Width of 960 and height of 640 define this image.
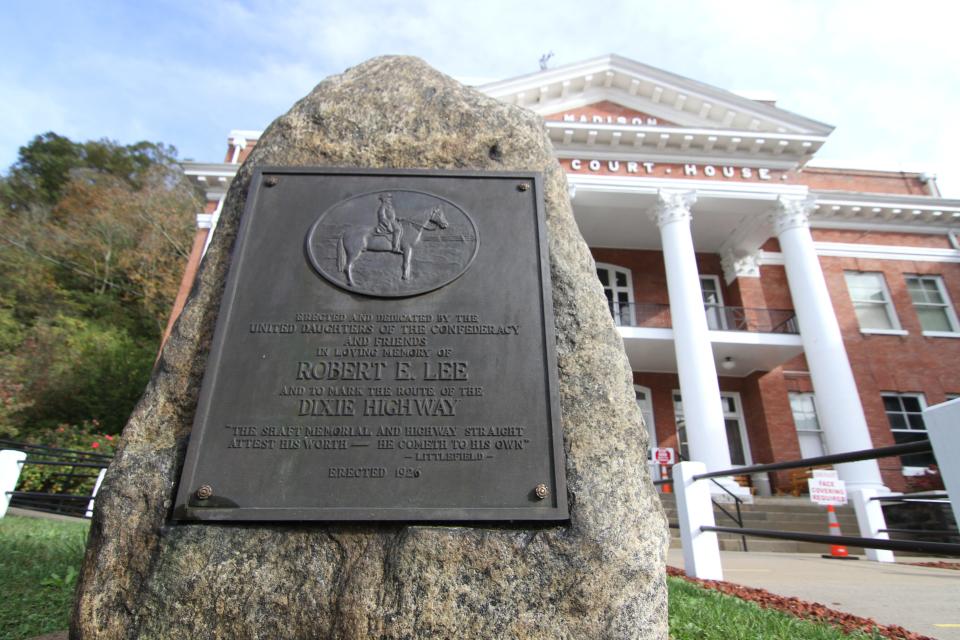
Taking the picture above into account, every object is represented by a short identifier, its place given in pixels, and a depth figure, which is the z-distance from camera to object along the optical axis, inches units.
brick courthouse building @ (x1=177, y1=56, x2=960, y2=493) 604.7
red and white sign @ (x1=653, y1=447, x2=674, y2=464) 597.3
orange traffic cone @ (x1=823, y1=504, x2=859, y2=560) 337.4
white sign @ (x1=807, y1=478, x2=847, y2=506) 366.6
